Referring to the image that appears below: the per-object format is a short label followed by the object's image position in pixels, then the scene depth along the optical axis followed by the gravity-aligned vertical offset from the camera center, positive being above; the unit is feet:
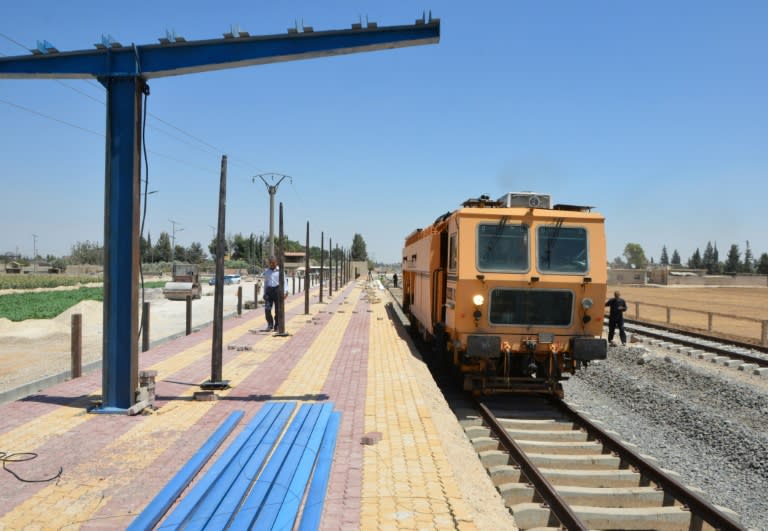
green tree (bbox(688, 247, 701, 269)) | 535.84 +14.13
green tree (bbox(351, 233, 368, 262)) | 538.55 +22.29
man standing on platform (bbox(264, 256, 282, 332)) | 52.19 -1.95
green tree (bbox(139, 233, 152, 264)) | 408.42 +10.23
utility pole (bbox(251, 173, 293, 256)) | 93.94 +11.66
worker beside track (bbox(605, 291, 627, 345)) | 55.77 -4.50
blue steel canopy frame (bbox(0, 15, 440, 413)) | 23.17 +8.32
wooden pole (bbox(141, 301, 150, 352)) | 30.63 -4.55
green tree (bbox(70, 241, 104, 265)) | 450.30 +10.22
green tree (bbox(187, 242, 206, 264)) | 445.58 +11.43
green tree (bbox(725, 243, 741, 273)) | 455.22 +13.33
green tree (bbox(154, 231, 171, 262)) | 442.50 +14.16
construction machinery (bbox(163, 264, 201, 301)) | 112.06 -3.43
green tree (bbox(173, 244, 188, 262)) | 443.98 +11.03
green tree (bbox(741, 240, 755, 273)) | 448.98 +10.13
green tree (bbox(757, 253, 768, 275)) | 388.78 +8.09
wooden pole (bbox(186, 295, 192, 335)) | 49.62 -4.68
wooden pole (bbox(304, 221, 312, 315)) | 72.59 -3.78
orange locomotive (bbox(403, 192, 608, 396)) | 29.09 -1.01
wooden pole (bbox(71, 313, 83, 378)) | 29.55 -4.45
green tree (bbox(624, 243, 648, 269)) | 596.29 +20.34
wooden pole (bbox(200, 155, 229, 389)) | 27.89 -1.47
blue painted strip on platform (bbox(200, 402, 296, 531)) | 13.30 -6.15
